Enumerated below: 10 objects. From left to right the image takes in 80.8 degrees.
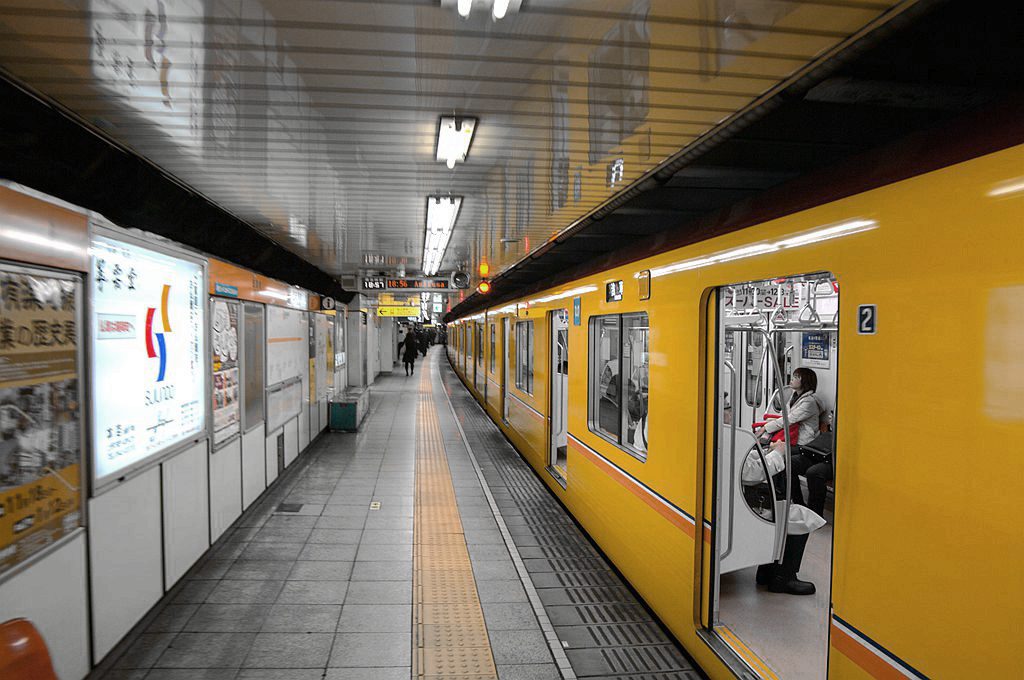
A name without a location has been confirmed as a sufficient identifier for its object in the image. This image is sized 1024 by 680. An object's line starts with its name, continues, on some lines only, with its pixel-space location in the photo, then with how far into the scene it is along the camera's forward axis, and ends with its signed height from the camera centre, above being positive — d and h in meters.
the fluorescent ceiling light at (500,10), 1.71 +0.92
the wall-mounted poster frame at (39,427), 2.36 -0.44
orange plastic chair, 1.81 -1.02
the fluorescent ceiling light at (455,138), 2.79 +0.94
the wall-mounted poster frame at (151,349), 2.99 -0.15
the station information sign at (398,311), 15.39 +0.37
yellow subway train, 1.61 -0.48
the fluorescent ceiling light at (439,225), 4.54 +0.92
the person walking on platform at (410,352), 22.89 -1.01
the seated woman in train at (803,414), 5.21 -0.75
